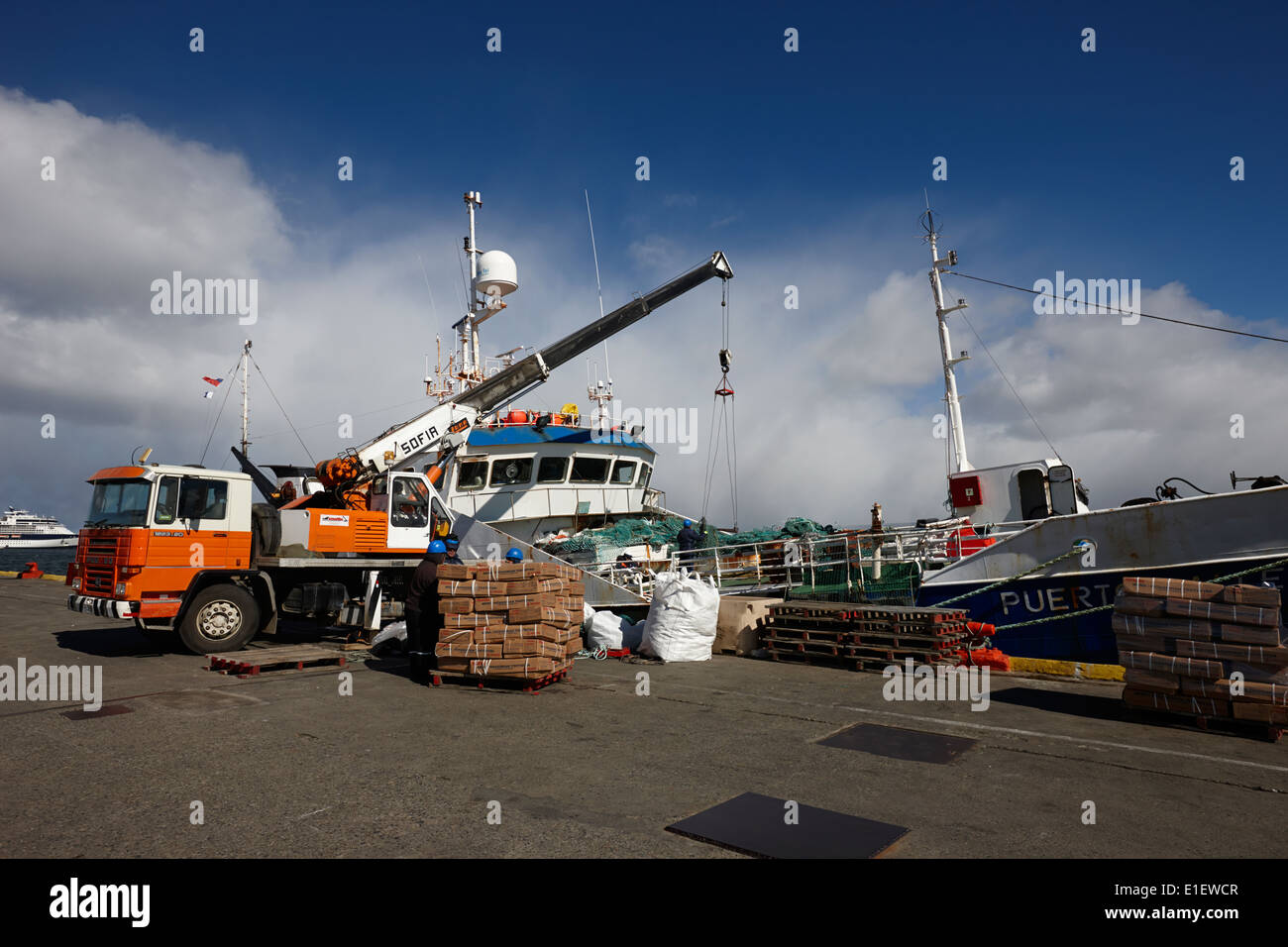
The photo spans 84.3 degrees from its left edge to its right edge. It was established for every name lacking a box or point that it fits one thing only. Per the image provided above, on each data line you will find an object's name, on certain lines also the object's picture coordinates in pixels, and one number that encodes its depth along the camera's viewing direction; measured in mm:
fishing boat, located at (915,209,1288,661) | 8641
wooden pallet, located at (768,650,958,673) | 9875
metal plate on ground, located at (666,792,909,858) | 3791
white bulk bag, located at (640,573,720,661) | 11000
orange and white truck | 10109
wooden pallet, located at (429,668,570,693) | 8352
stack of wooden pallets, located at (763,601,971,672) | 9938
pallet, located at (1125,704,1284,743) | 6320
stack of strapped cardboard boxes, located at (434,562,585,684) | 8352
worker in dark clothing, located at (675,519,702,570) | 15406
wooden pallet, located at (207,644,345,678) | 9078
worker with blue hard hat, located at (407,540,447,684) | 9273
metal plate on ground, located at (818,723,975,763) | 5797
